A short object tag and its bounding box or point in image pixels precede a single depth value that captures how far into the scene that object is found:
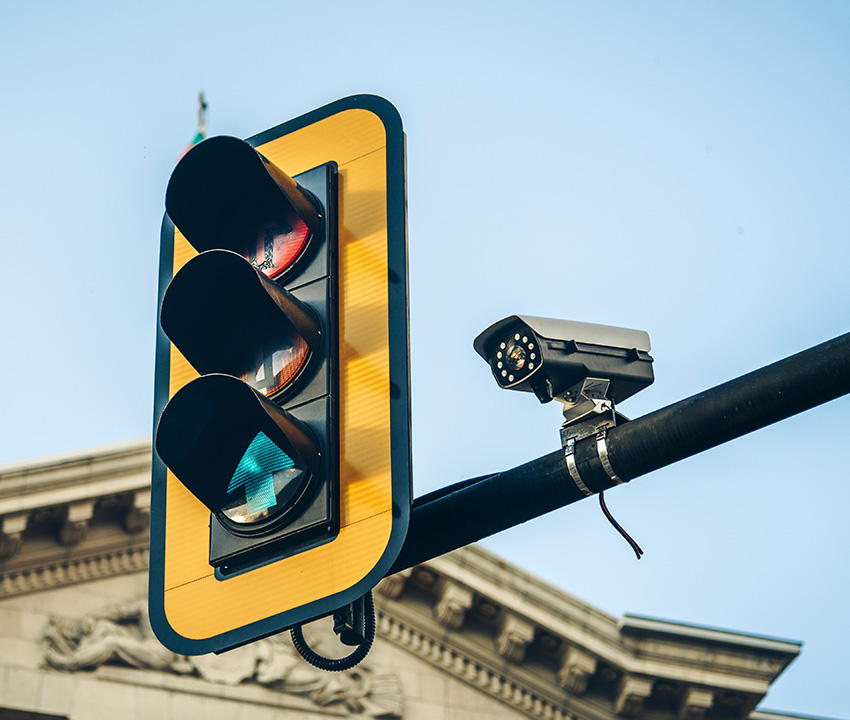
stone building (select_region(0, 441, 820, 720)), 16.89
